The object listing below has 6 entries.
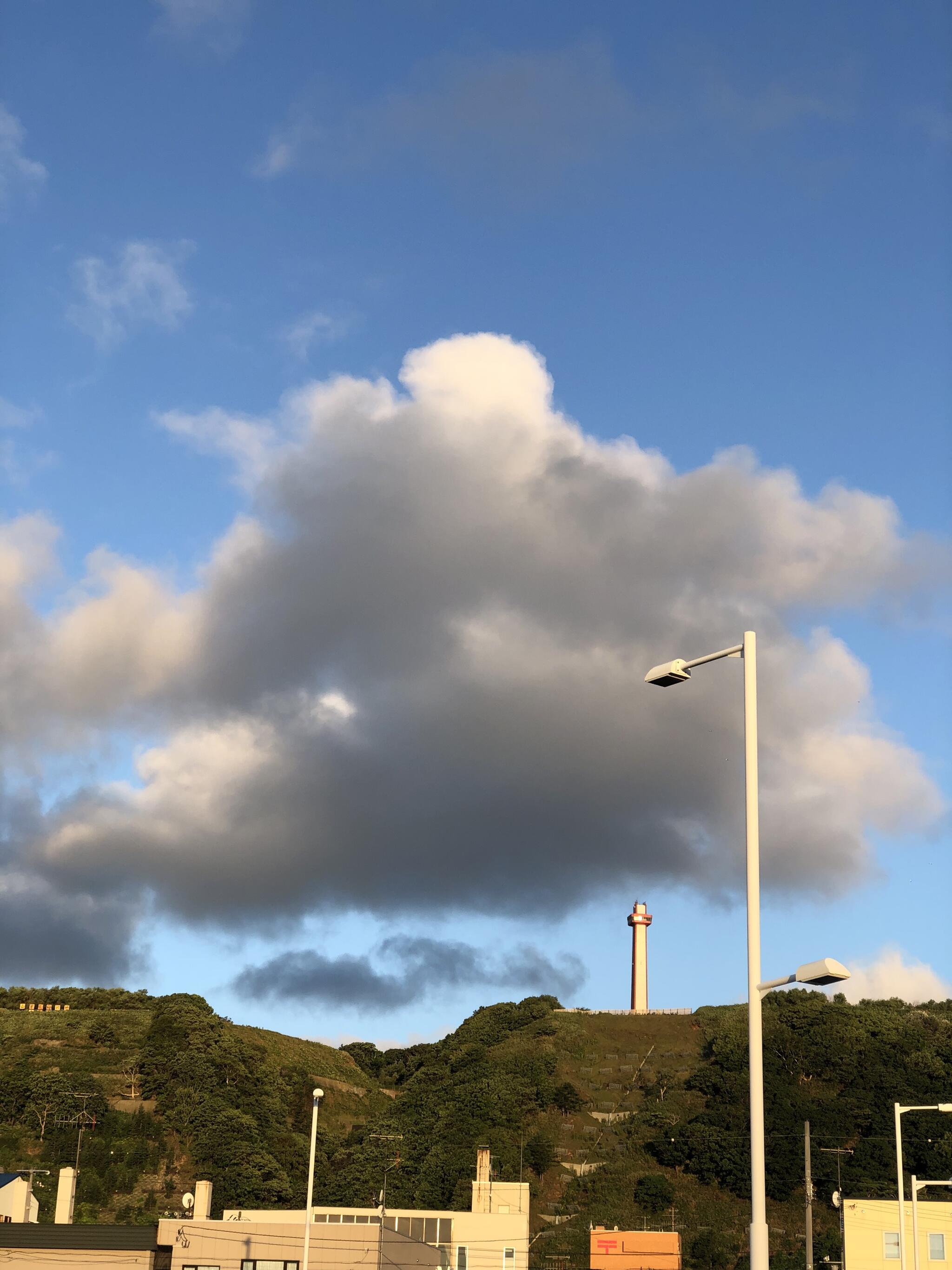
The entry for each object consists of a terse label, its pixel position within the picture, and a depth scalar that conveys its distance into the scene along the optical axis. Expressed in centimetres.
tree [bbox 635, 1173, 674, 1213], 11406
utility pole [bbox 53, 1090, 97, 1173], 13250
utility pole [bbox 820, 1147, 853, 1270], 7316
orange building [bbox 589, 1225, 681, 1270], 8706
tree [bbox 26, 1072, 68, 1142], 13588
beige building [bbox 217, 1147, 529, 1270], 7412
